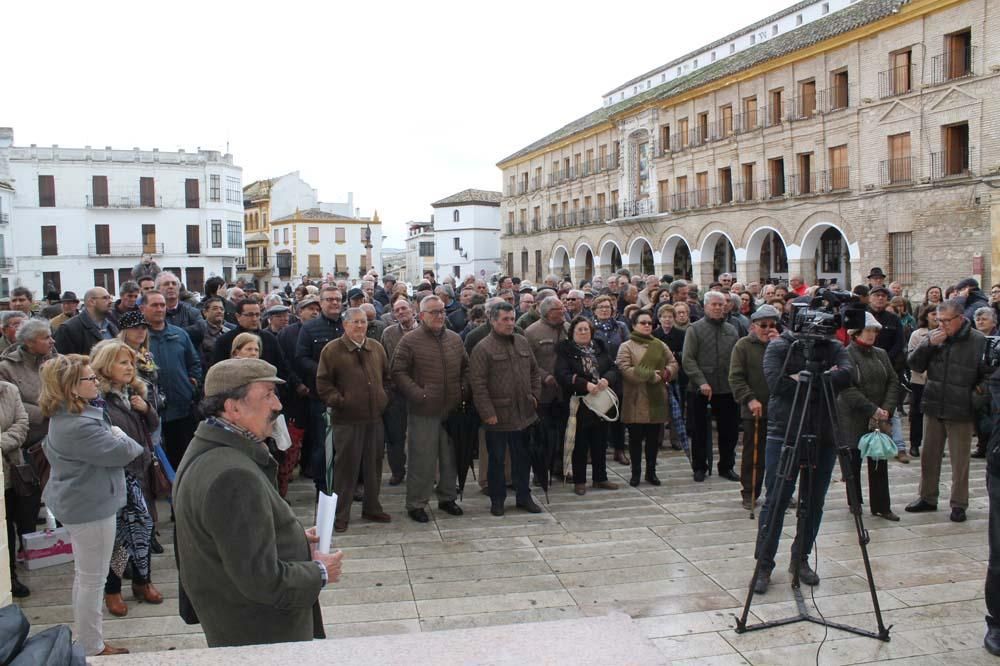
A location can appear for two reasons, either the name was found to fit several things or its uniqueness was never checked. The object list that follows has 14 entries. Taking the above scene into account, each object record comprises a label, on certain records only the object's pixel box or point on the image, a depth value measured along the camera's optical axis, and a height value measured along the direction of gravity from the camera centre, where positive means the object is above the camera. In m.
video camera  5.28 -0.21
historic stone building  25.02 +5.17
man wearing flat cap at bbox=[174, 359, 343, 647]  2.84 -0.84
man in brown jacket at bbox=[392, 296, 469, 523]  7.15 -0.85
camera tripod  4.91 -1.10
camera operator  5.26 -1.05
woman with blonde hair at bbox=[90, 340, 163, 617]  5.12 -1.26
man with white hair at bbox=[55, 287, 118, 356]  7.32 -0.28
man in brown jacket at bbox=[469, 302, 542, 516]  7.24 -0.91
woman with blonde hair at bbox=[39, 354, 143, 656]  4.46 -0.99
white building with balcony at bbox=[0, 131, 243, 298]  43.59 +4.73
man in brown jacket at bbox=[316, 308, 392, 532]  6.90 -0.92
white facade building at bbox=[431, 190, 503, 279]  65.00 +4.69
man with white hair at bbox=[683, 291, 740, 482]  8.52 -0.99
